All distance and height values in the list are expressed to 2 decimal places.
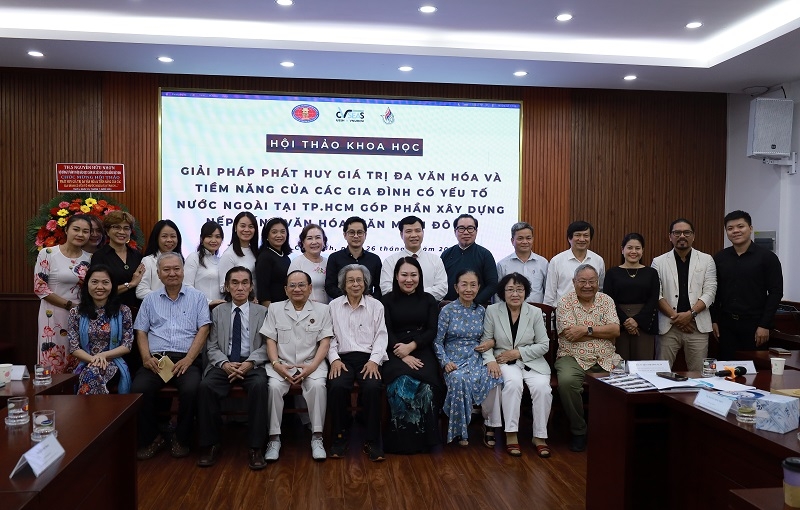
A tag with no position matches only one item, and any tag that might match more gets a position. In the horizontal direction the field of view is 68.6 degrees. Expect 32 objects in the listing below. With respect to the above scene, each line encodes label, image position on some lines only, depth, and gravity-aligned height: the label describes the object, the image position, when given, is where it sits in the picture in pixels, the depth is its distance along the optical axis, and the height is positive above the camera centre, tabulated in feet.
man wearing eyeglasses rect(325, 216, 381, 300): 14.23 -0.51
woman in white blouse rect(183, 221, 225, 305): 14.29 -0.82
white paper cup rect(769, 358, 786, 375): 9.93 -2.12
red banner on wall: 16.90 +1.61
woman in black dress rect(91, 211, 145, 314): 13.64 -0.58
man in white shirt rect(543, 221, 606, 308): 15.49 -0.66
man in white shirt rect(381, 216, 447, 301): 14.66 -0.66
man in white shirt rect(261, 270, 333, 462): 12.32 -2.48
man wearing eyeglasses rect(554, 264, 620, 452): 13.00 -2.26
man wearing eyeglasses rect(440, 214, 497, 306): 15.12 -0.55
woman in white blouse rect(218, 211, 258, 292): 14.38 -0.28
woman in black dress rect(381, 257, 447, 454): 12.41 -2.85
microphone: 9.78 -2.21
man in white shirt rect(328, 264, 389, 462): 12.34 -2.50
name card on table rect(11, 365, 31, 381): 9.44 -2.29
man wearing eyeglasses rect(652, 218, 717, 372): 14.90 -1.51
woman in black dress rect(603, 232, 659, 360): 14.49 -1.46
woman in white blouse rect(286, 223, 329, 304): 14.51 -0.63
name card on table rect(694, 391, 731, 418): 7.64 -2.18
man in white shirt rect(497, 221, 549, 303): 15.75 -0.75
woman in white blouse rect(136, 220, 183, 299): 13.80 -0.34
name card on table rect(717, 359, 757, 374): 10.14 -2.17
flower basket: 15.93 +0.41
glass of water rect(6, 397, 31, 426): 7.07 -2.20
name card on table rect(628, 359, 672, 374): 9.78 -2.14
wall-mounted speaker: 17.71 +3.43
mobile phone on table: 9.40 -2.22
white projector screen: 18.60 +2.36
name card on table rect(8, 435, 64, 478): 5.43 -2.15
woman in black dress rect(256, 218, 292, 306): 14.28 -0.71
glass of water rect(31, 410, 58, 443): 6.60 -2.21
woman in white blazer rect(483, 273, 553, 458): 12.83 -2.48
